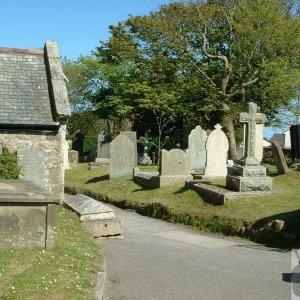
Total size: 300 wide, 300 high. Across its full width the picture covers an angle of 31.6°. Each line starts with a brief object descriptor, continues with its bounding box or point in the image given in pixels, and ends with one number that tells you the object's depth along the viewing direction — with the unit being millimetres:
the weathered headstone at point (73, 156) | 35750
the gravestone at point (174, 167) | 19938
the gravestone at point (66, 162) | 30114
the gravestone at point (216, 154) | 19750
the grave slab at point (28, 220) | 8883
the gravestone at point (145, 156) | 36312
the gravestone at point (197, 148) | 25016
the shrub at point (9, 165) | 17028
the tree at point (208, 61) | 32125
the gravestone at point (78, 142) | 41156
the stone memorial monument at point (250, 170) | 15430
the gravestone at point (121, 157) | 23609
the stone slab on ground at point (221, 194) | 14797
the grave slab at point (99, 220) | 12352
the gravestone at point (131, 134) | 27628
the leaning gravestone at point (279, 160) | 19281
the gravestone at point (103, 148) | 32938
